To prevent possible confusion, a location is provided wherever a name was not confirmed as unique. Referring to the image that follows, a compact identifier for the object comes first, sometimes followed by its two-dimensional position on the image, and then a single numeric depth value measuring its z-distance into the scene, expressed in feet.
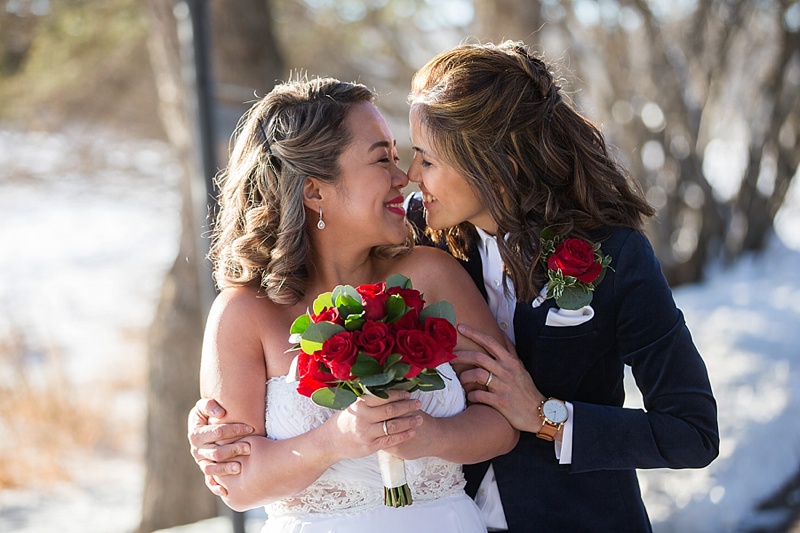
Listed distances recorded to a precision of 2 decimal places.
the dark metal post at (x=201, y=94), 13.78
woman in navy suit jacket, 8.12
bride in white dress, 8.06
